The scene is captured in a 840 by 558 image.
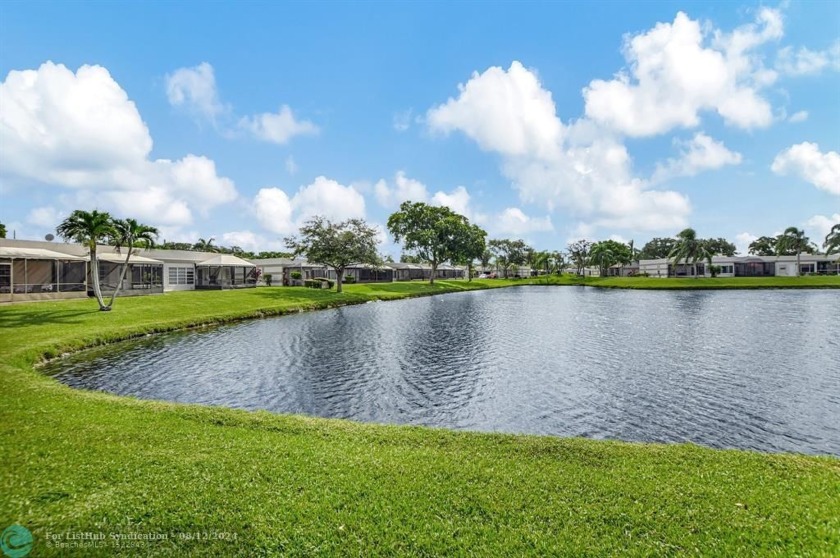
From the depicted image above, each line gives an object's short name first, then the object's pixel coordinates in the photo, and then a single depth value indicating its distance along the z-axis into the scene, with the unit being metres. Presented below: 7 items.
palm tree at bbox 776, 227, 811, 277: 93.19
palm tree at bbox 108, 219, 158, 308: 29.46
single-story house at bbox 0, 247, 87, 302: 32.22
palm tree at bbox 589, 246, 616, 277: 114.75
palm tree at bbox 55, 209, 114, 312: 27.22
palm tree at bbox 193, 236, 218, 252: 110.20
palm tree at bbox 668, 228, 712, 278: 92.25
